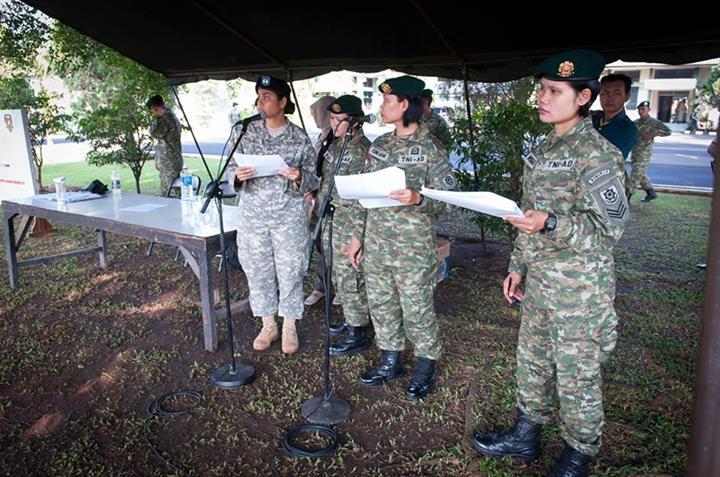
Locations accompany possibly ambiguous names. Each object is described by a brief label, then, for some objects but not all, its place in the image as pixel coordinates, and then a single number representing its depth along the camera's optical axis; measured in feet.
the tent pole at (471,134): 15.09
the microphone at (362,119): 9.23
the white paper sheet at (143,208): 14.14
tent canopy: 12.01
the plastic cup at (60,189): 15.42
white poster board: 18.93
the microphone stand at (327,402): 8.66
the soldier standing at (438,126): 16.57
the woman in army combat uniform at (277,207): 10.52
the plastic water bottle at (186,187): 14.62
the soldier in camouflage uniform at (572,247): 6.07
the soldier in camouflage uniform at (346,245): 11.16
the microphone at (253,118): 9.96
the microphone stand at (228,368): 9.46
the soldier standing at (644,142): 24.03
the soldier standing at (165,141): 23.39
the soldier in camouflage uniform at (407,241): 8.68
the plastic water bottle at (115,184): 16.62
